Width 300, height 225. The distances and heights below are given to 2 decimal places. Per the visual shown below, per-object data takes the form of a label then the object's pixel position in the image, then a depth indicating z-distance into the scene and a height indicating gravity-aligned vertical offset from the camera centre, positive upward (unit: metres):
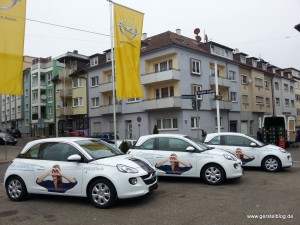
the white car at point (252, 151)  10.91 -0.79
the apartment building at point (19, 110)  58.22 +5.18
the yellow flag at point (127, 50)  13.32 +3.74
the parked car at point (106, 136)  24.74 -0.28
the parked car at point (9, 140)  30.89 -0.54
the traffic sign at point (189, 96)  15.05 +1.73
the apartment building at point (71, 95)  40.69 +5.53
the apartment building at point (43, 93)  50.06 +7.06
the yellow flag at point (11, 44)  11.59 +3.59
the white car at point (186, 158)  8.62 -0.81
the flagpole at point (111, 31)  14.11 +4.79
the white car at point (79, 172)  6.37 -0.87
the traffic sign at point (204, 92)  14.97 +1.94
